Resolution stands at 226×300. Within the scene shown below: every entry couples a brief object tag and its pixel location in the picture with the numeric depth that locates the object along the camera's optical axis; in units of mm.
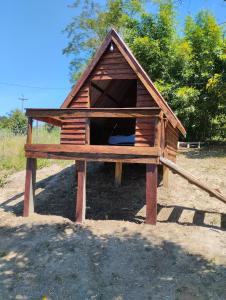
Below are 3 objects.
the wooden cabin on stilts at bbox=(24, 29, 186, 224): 5749
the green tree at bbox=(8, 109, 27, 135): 30857
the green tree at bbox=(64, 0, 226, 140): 14059
